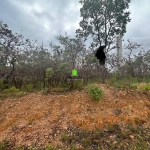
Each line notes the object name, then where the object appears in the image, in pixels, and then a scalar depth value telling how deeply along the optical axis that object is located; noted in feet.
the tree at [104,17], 18.40
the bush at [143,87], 11.92
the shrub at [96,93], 9.80
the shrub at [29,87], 13.09
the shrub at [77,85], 12.37
